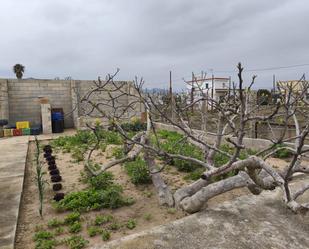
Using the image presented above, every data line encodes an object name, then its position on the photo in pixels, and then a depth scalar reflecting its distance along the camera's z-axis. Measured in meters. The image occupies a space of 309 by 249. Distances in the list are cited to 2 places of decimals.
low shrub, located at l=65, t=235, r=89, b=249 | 2.70
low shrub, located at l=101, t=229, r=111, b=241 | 2.86
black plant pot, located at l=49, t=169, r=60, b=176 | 5.14
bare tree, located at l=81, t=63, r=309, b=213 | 2.27
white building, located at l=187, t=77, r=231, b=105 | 32.47
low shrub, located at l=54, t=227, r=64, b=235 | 3.01
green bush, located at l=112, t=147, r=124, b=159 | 6.29
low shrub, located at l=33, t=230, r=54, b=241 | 2.89
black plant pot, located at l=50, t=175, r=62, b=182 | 4.80
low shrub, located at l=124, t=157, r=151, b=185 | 4.54
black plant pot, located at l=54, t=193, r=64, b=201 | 3.85
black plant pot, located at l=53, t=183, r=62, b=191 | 4.35
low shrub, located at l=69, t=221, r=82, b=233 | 3.04
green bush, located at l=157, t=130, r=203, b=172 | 5.25
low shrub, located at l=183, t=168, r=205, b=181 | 4.75
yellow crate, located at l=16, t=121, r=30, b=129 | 11.36
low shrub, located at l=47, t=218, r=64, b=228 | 3.18
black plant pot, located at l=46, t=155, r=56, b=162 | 6.19
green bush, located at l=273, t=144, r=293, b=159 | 6.39
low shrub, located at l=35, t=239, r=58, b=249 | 2.70
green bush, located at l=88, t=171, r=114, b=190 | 4.32
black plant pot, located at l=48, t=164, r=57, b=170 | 5.56
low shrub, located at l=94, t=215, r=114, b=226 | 3.21
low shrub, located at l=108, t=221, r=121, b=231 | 3.08
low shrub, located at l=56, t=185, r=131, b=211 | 3.62
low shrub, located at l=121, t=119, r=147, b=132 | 12.01
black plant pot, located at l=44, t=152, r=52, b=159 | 6.68
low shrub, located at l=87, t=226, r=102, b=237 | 2.95
